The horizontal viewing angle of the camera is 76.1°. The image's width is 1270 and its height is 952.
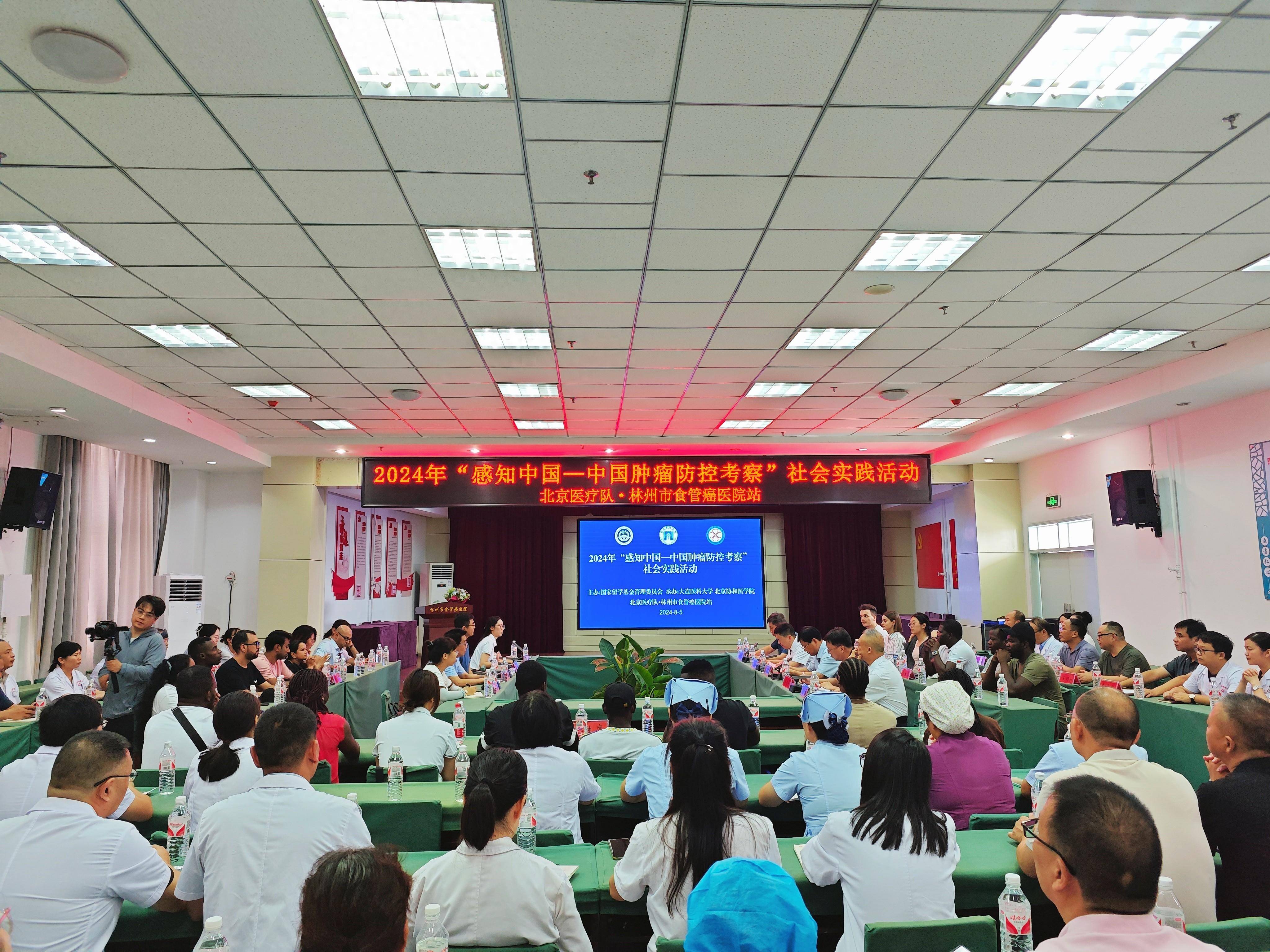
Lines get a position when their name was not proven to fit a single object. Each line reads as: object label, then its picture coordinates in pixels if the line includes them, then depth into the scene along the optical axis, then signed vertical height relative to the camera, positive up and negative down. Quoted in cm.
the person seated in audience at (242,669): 611 -72
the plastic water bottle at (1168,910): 195 -86
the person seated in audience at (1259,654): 510 -59
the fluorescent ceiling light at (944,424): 973 +173
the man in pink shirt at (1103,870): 139 -55
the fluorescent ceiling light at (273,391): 764 +175
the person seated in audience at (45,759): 311 -70
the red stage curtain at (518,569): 1416 +5
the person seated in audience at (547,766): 327 -79
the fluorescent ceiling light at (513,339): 620 +182
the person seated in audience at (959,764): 318 -78
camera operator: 588 -65
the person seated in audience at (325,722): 396 -75
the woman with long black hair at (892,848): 224 -79
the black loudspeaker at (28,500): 741 +72
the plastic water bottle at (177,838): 290 -93
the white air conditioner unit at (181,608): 998 -40
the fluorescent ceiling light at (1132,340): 641 +179
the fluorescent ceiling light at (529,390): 783 +177
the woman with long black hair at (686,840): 230 -78
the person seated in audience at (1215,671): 540 -73
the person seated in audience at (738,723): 443 -84
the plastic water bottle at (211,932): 181 -81
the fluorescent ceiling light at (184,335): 600 +181
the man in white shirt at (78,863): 206 -74
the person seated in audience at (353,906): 134 -55
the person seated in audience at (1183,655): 596 -71
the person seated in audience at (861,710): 402 -72
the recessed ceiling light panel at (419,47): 277 +190
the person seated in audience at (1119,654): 677 -75
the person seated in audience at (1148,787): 228 -66
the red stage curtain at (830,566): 1420 +2
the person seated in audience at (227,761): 303 -70
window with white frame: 980 +36
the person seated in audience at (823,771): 314 -79
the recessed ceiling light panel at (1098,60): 290 +190
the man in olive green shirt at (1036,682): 614 -89
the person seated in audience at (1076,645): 743 -75
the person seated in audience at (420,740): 405 -84
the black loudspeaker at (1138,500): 841 +66
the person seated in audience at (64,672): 570 -67
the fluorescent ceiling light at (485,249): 455 +187
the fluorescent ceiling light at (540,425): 955 +173
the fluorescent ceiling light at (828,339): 629 +181
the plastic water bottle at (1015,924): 211 -93
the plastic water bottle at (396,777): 336 -87
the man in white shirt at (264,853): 213 -75
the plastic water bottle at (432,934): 182 -82
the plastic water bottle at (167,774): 357 -87
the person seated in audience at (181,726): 394 -73
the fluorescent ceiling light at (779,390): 796 +177
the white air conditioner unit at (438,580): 1427 -14
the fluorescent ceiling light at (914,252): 467 +186
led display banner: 862 +95
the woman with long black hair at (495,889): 204 -81
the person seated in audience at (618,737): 409 -84
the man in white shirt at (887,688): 542 -81
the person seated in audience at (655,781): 316 -83
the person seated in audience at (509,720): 409 -76
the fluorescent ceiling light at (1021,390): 804 +175
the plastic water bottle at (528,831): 279 -91
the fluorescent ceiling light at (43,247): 439 +185
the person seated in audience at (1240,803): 234 -71
